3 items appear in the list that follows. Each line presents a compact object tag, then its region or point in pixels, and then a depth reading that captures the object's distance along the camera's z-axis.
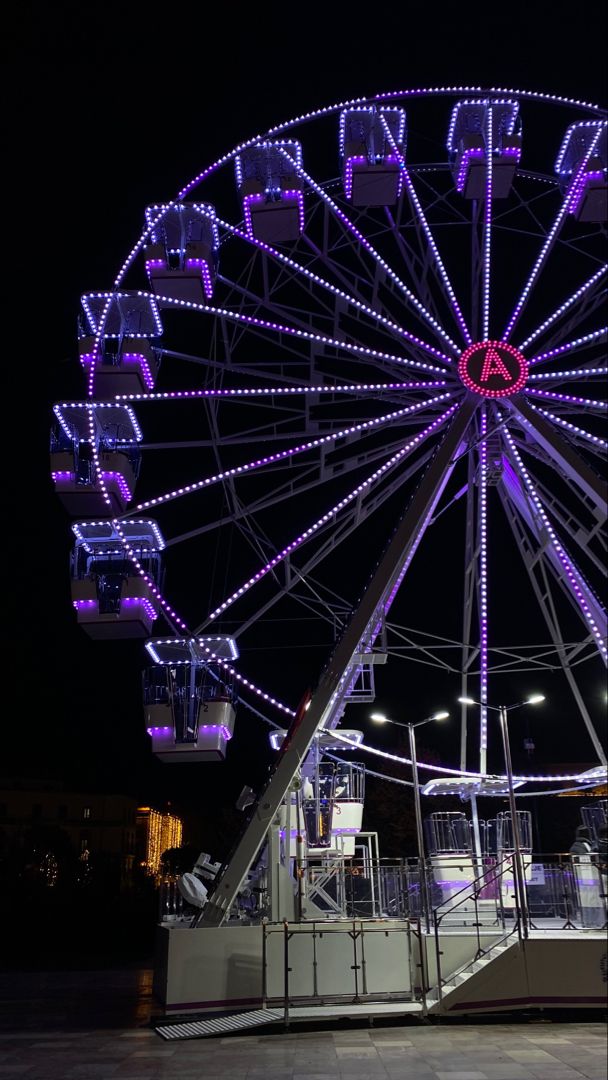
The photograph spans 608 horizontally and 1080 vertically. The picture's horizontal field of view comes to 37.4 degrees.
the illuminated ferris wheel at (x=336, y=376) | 15.46
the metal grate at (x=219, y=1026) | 11.09
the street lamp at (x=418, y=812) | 11.98
